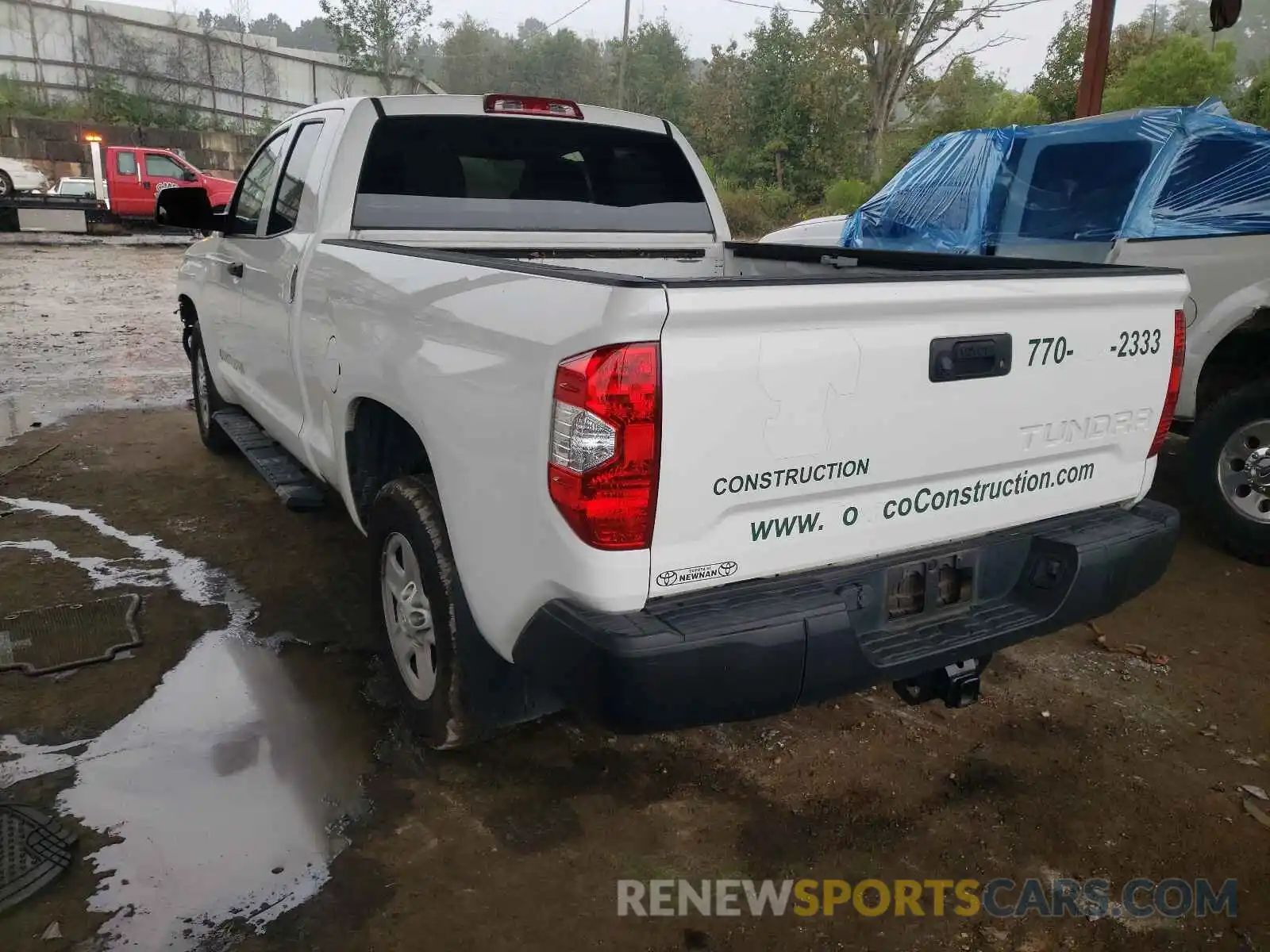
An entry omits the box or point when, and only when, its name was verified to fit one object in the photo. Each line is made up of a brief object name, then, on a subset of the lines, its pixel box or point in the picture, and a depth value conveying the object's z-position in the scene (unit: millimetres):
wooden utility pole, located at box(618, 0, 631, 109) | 31328
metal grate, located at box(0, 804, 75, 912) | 2373
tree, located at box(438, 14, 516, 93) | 60906
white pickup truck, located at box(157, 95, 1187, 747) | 1985
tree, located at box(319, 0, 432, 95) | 41031
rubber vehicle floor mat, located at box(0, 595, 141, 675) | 3465
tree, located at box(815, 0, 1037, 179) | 27266
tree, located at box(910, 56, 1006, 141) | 25703
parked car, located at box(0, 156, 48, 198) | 22406
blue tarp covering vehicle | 4723
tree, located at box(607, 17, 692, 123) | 46344
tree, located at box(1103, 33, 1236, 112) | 19766
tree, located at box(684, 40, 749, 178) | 30578
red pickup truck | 21281
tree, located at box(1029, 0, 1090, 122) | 22609
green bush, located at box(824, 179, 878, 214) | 22234
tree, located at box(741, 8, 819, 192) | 28906
